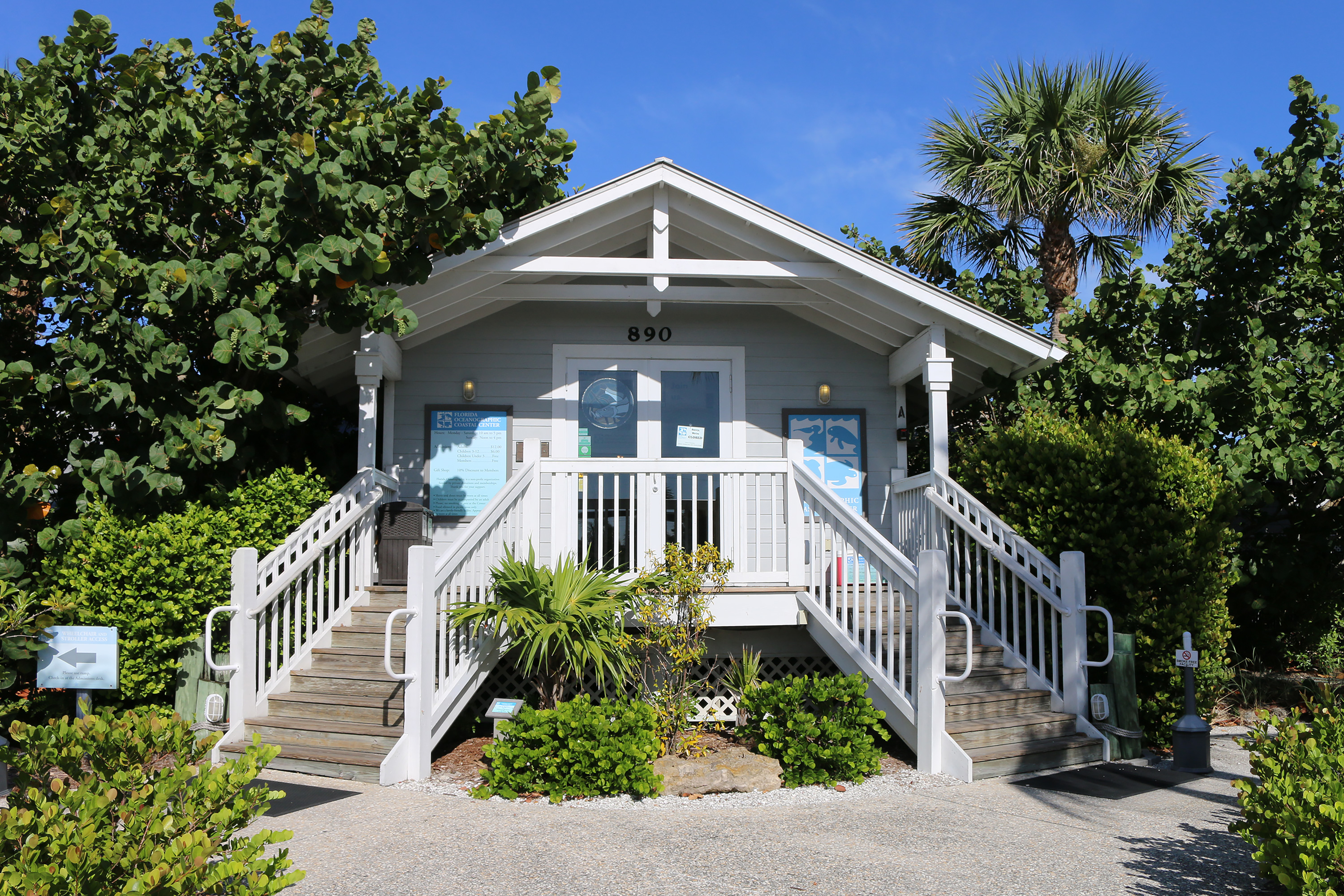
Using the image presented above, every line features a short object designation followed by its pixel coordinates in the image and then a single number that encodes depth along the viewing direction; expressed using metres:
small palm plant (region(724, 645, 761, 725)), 6.82
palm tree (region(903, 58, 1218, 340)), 12.20
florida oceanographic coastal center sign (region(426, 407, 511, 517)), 8.65
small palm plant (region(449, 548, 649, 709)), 5.96
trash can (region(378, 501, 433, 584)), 7.67
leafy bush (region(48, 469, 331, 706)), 6.16
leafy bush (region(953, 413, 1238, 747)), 6.79
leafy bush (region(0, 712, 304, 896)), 2.30
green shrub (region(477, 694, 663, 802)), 5.46
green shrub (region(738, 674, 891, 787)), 5.85
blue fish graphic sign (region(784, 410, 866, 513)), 8.97
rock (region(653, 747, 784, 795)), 5.65
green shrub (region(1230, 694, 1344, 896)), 3.01
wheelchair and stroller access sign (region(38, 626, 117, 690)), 4.42
